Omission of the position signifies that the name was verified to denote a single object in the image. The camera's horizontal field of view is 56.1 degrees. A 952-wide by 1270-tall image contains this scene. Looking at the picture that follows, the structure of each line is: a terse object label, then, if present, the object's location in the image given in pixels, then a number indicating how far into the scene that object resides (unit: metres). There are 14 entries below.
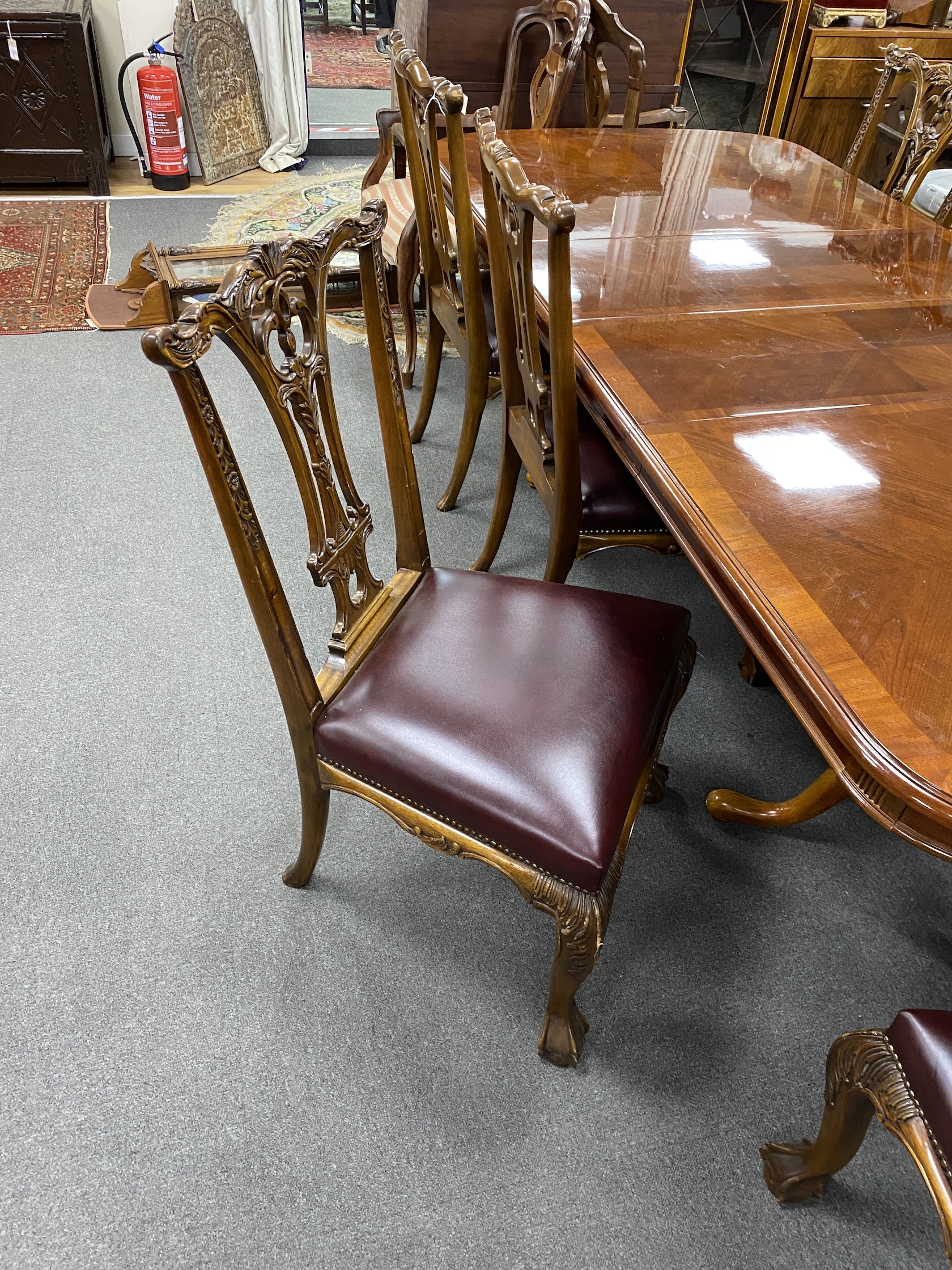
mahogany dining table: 0.89
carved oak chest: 3.28
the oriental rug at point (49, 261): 2.96
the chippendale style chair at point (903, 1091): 0.82
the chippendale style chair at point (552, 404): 1.28
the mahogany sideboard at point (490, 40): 3.04
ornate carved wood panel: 3.69
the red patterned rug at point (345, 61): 4.43
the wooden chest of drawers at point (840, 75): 3.43
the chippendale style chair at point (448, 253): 1.68
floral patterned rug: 3.59
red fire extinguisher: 3.60
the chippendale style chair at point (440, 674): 1.02
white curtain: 3.88
